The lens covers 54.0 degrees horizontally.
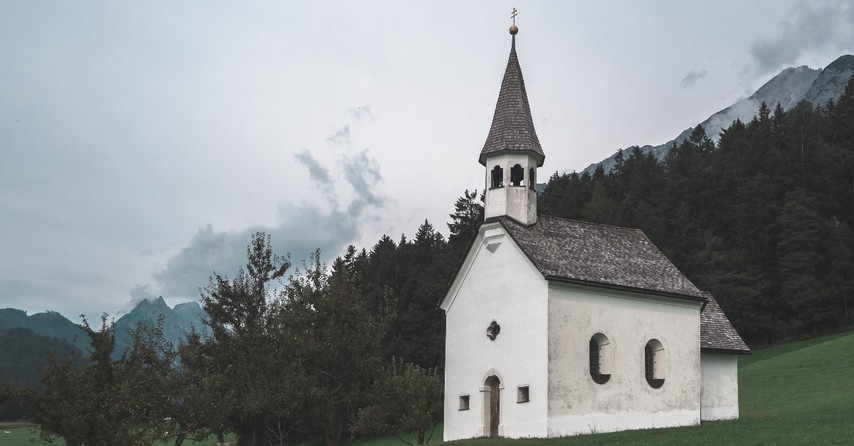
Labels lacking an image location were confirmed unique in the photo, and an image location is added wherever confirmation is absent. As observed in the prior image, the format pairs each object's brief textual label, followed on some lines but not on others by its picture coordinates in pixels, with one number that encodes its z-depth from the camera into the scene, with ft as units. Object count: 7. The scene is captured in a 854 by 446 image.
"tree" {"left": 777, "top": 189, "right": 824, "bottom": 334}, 266.77
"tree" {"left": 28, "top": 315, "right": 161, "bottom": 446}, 94.27
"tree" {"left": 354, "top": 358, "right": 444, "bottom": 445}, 108.99
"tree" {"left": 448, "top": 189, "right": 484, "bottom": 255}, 344.49
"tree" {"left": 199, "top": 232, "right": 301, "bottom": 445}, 103.45
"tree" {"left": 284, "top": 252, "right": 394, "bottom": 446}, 105.19
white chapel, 111.34
